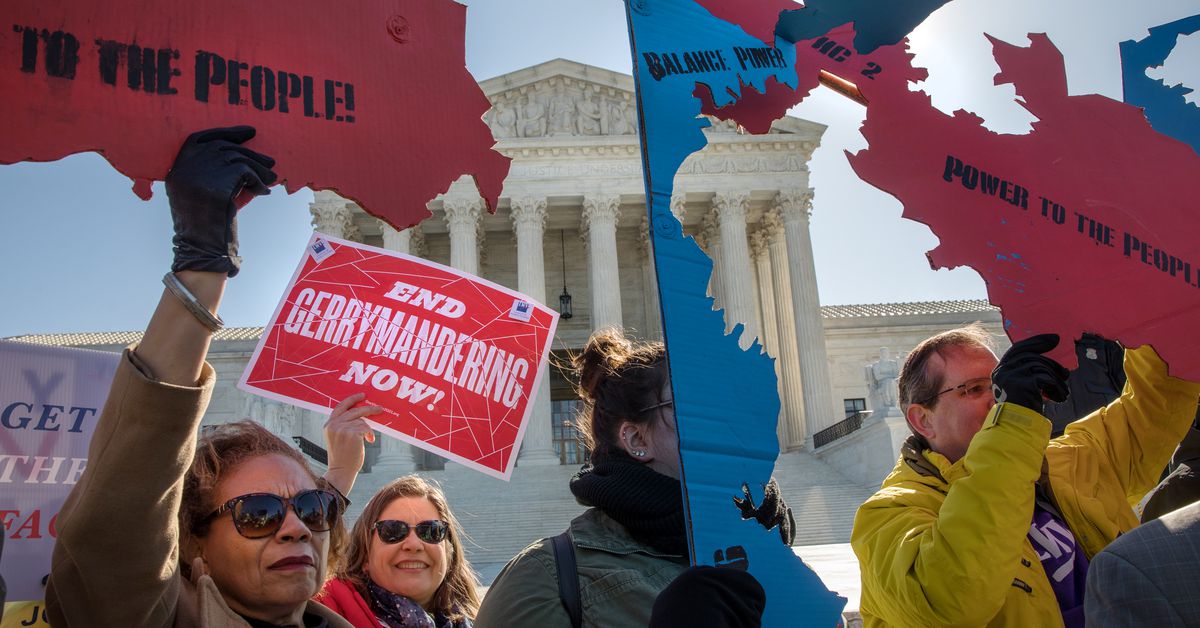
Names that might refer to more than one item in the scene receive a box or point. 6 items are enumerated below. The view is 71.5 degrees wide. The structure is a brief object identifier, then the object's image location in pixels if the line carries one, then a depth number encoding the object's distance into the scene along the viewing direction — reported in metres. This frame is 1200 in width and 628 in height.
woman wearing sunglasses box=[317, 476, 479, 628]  3.47
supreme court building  27.34
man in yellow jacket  2.15
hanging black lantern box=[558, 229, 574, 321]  28.76
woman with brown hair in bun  1.90
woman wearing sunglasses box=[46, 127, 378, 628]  1.69
